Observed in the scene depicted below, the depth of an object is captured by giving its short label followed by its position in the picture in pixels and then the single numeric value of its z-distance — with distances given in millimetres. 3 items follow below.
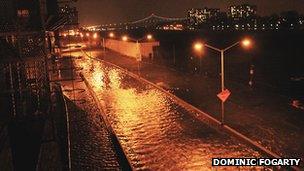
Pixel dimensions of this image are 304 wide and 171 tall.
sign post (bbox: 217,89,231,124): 21578
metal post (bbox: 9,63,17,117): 16406
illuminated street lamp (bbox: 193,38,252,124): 22328
